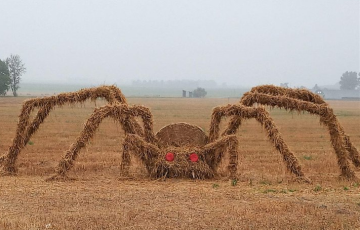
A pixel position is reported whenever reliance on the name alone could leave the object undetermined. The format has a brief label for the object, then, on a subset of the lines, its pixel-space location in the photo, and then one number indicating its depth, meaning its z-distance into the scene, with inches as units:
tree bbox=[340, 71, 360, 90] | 6092.5
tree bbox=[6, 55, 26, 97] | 3016.0
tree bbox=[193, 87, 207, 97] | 4173.2
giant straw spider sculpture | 422.6
